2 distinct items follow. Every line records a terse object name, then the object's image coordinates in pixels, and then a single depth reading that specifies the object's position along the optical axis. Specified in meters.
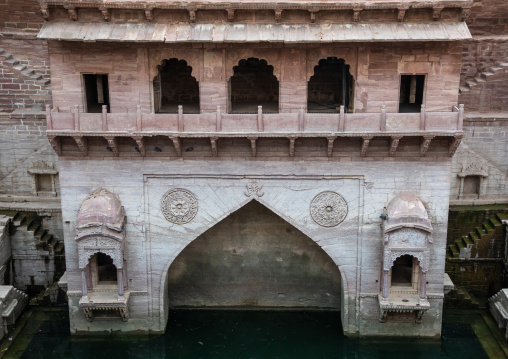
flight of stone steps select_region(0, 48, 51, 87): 19.80
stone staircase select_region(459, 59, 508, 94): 19.07
